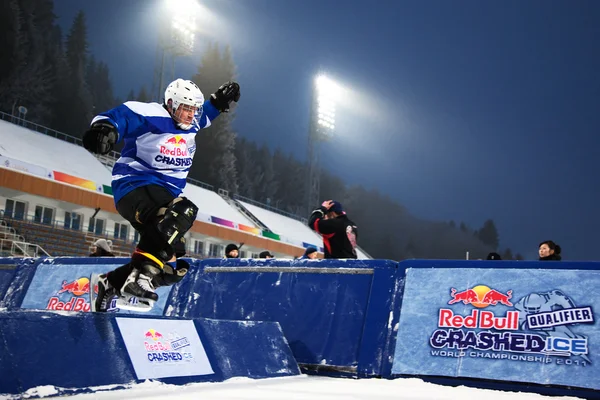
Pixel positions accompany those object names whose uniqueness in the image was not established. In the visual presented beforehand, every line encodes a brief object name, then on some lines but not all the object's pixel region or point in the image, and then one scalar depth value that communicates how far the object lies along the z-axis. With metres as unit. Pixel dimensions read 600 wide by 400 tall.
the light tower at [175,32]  30.15
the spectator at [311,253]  8.54
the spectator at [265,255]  10.28
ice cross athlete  3.78
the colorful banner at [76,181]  20.49
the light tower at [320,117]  38.31
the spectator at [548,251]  6.79
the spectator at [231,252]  9.37
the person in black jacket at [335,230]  6.30
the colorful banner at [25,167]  18.55
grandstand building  19.09
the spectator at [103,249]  7.84
